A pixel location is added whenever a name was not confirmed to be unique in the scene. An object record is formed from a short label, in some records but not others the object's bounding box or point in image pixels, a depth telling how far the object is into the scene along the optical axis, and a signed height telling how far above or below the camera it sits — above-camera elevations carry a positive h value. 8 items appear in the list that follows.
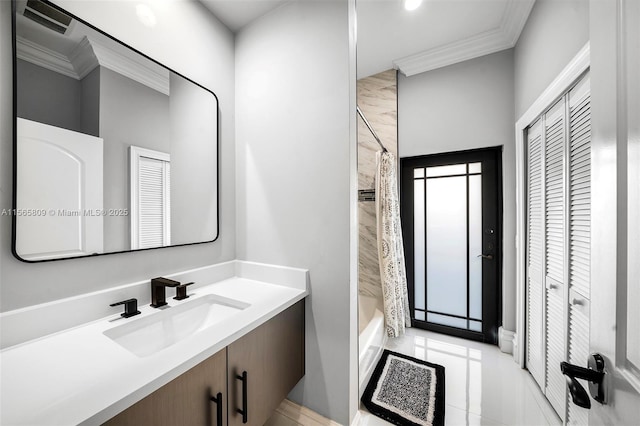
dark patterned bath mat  1.46 -1.24
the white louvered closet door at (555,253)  1.40 -0.26
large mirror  0.88 +0.31
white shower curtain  2.23 -0.29
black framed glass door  2.24 -0.28
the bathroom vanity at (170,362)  0.60 -0.46
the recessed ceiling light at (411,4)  1.74 +1.54
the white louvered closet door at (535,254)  1.65 -0.31
